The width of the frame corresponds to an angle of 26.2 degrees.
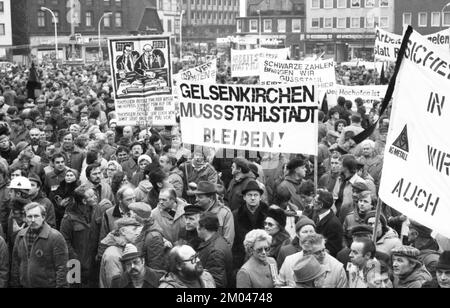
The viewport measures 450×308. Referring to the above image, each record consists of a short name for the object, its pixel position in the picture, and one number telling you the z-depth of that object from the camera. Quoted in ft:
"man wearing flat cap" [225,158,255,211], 34.45
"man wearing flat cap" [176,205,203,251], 26.91
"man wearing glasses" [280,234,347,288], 22.72
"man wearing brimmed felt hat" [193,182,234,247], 29.60
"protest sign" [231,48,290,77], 81.00
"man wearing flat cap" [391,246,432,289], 23.04
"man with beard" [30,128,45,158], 47.05
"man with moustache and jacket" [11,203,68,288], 26.78
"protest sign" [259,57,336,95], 61.47
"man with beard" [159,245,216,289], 21.49
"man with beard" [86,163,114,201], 34.58
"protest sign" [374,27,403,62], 69.82
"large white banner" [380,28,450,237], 22.06
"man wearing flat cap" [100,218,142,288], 23.99
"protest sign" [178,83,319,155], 31.89
